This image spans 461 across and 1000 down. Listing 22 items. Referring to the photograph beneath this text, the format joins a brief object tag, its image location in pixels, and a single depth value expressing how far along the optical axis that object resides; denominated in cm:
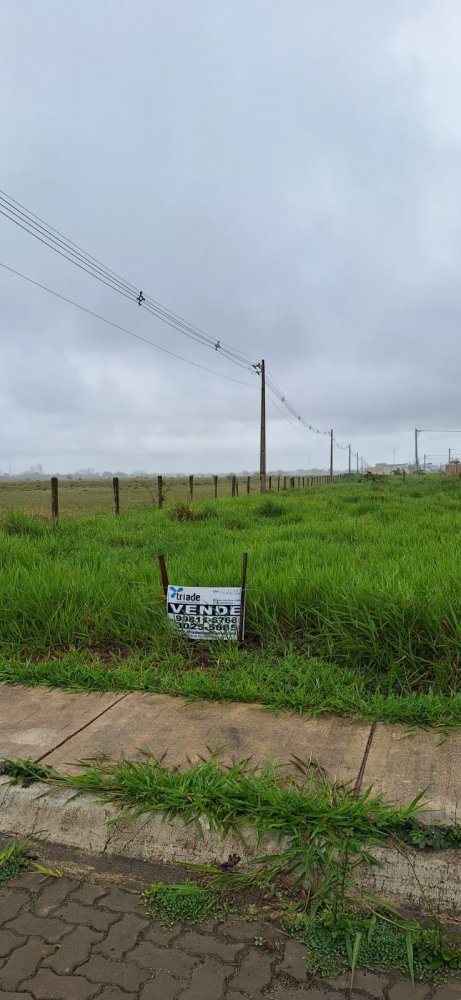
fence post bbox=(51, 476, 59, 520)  1135
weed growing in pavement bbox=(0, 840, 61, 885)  230
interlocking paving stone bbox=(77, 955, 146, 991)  180
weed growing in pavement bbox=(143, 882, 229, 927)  206
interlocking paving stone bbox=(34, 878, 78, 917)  212
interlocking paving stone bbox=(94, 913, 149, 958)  192
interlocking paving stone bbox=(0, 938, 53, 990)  182
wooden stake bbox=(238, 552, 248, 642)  436
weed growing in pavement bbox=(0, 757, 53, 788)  275
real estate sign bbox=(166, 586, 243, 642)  441
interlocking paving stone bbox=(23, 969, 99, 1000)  176
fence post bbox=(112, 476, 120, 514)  1262
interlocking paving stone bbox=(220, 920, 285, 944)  196
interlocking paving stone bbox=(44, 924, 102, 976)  187
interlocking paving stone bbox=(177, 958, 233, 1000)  175
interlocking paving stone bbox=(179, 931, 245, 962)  189
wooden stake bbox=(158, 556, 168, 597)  465
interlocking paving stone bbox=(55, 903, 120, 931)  204
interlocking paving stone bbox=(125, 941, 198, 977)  184
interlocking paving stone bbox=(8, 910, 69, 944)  199
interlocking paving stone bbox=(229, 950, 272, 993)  177
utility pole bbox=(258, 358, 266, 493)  2978
